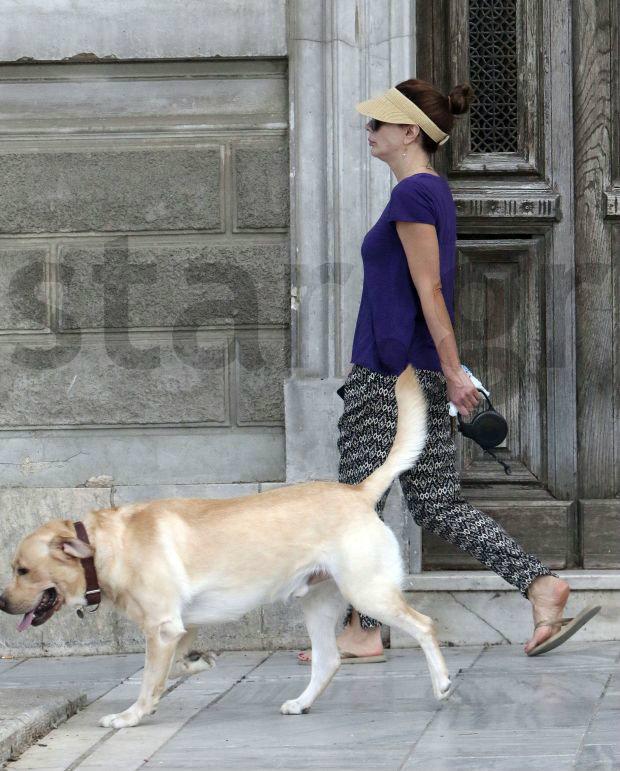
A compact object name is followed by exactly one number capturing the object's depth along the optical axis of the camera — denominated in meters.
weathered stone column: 10.98
